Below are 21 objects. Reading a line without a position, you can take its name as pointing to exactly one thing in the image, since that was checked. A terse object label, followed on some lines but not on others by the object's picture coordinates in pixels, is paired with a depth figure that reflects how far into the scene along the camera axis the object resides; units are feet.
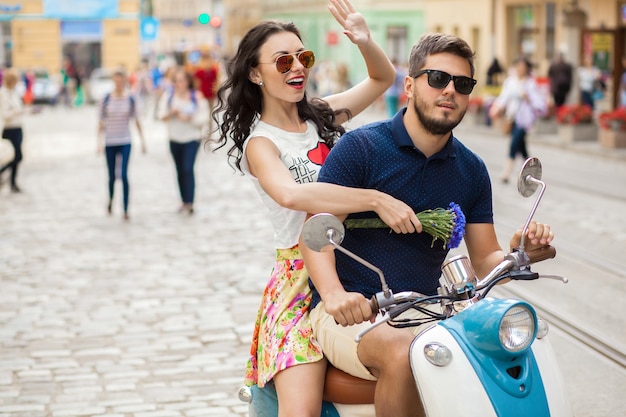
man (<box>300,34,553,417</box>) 11.62
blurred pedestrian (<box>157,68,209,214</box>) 44.24
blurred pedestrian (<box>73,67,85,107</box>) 154.92
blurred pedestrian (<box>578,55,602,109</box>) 93.66
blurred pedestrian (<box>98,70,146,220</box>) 43.60
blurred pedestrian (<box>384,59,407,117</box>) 95.66
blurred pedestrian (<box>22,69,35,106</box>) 149.07
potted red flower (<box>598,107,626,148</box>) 68.13
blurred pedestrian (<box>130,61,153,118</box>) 132.77
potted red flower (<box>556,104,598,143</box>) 74.54
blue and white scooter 10.04
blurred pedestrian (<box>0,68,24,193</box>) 53.93
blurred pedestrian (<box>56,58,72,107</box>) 153.29
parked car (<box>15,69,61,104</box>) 152.46
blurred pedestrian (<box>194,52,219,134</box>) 69.87
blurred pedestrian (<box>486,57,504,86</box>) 108.06
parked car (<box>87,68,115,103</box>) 158.60
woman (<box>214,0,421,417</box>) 12.03
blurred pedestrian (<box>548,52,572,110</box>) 90.68
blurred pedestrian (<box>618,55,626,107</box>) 88.17
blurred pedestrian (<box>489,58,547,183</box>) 52.60
